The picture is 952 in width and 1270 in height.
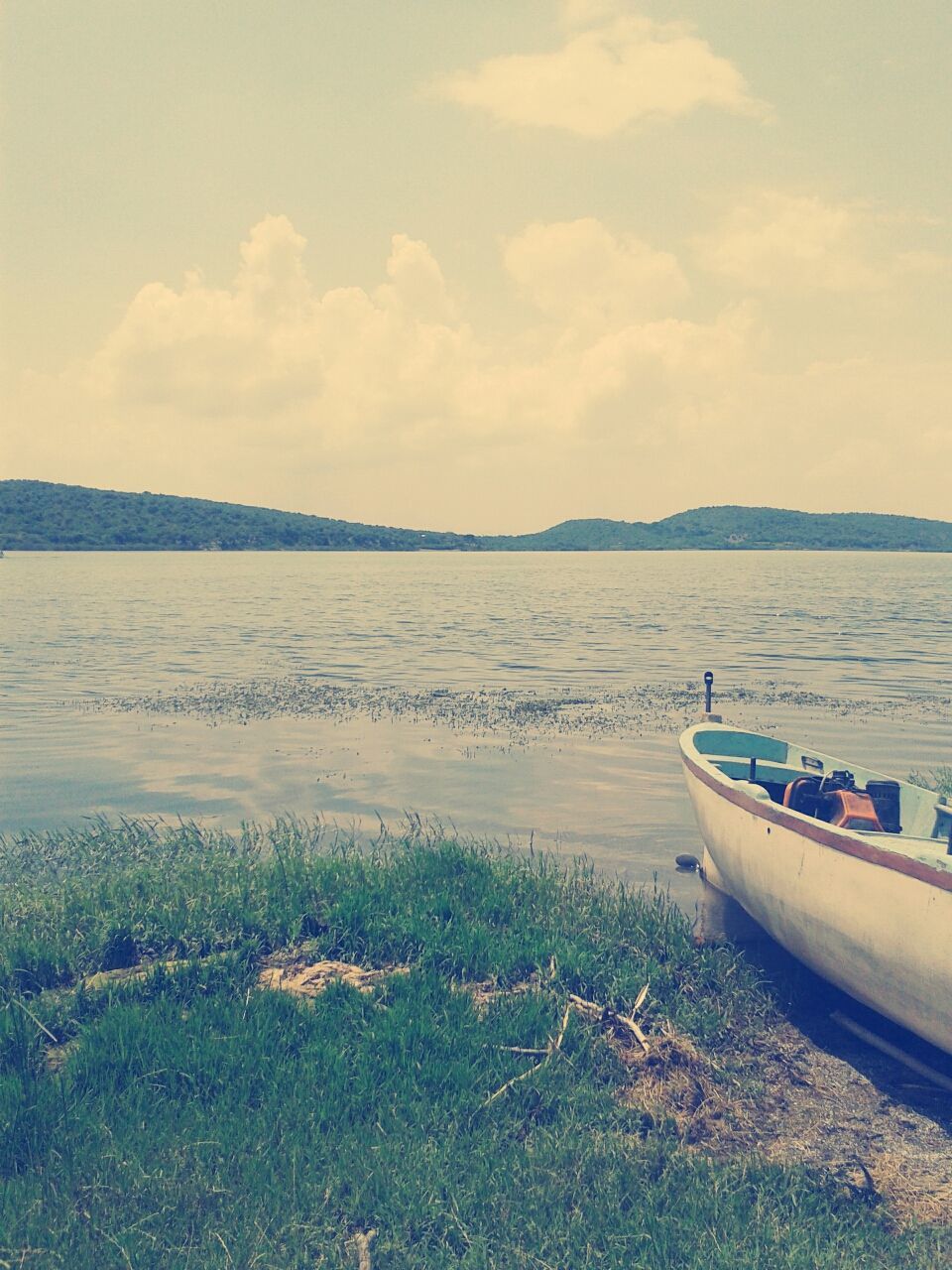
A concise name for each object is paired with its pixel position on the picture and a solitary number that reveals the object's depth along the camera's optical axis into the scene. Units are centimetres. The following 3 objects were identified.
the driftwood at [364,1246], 470
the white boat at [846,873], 693
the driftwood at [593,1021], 669
